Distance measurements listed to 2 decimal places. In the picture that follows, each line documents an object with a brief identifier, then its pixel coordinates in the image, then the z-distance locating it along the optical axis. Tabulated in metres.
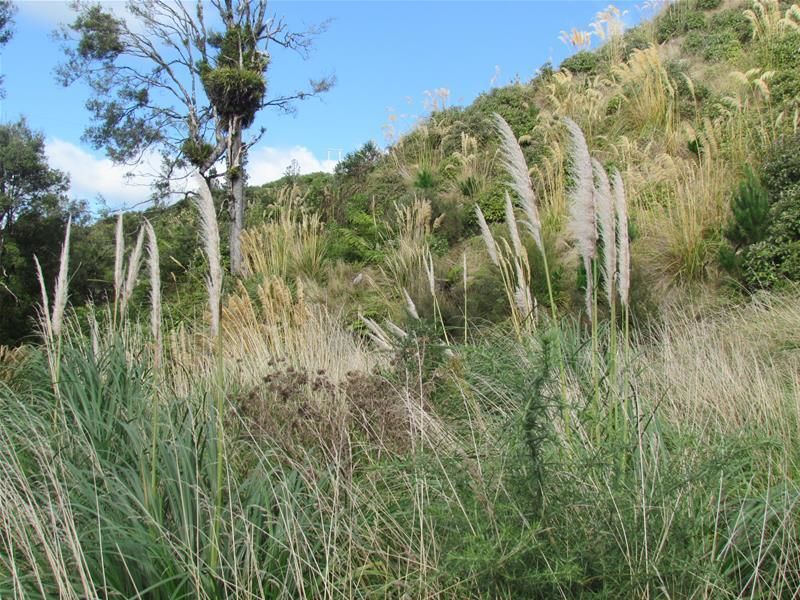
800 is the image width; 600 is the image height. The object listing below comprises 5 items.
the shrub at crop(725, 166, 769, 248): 6.58
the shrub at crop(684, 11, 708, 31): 14.84
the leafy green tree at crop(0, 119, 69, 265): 13.70
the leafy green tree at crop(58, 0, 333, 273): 13.05
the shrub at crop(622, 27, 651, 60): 14.78
